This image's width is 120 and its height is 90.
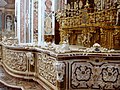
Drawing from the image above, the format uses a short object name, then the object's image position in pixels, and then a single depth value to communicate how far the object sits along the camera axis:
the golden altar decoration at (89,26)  7.08
